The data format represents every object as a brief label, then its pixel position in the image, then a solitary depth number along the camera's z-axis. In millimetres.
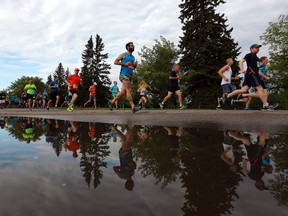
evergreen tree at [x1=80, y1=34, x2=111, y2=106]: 59188
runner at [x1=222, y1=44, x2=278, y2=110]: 8828
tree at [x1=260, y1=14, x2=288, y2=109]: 36806
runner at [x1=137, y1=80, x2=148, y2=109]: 17161
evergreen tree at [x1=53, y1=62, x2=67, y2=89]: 101081
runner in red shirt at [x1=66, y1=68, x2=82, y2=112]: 13617
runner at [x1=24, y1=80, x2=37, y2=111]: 17686
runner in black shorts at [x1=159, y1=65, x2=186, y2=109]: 13066
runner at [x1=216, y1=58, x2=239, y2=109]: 11141
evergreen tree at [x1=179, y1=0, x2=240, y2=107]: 27312
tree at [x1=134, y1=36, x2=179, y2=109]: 42634
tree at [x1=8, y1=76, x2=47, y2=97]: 93906
